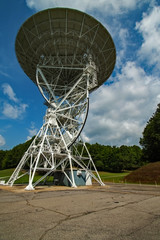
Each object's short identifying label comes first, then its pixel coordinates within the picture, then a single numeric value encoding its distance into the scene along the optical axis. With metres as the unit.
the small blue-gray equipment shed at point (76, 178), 17.94
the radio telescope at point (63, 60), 15.94
